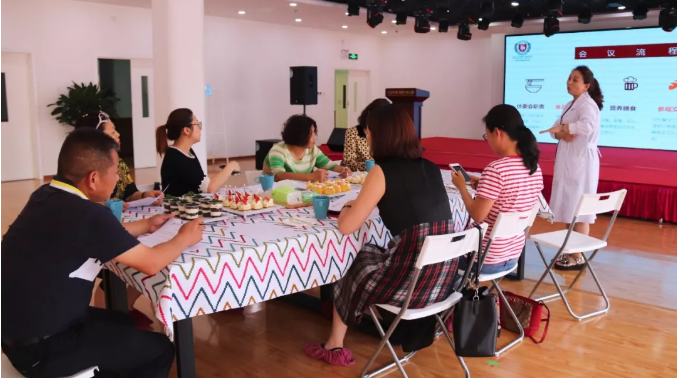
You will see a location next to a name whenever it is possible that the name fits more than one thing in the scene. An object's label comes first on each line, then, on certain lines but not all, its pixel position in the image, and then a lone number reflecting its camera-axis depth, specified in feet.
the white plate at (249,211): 9.39
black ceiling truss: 30.78
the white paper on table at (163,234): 7.95
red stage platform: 21.42
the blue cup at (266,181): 11.39
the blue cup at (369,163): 14.26
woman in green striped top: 13.23
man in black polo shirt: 6.08
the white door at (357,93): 50.26
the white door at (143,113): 35.42
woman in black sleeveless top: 8.50
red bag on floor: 11.10
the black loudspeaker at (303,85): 37.61
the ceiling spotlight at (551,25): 32.32
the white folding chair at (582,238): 11.77
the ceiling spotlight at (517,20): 34.79
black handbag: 8.67
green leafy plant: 31.04
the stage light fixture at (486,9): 30.39
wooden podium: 28.04
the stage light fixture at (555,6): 28.35
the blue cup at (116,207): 8.55
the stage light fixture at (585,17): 32.53
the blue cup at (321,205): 9.24
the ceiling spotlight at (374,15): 30.68
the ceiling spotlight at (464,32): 37.06
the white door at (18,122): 30.35
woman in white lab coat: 15.71
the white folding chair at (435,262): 7.90
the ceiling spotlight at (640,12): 31.73
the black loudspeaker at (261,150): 33.40
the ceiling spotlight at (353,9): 33.04
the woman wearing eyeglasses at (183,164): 11.42
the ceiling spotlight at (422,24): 33.73
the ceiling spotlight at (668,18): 30.04
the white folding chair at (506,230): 9.46
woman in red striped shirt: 9.96
